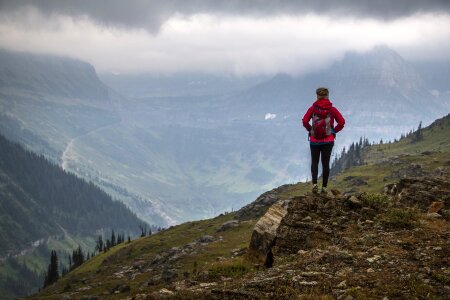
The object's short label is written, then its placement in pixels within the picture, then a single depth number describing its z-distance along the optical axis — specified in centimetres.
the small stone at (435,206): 3095
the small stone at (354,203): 2955
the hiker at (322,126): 3025
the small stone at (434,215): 2908
